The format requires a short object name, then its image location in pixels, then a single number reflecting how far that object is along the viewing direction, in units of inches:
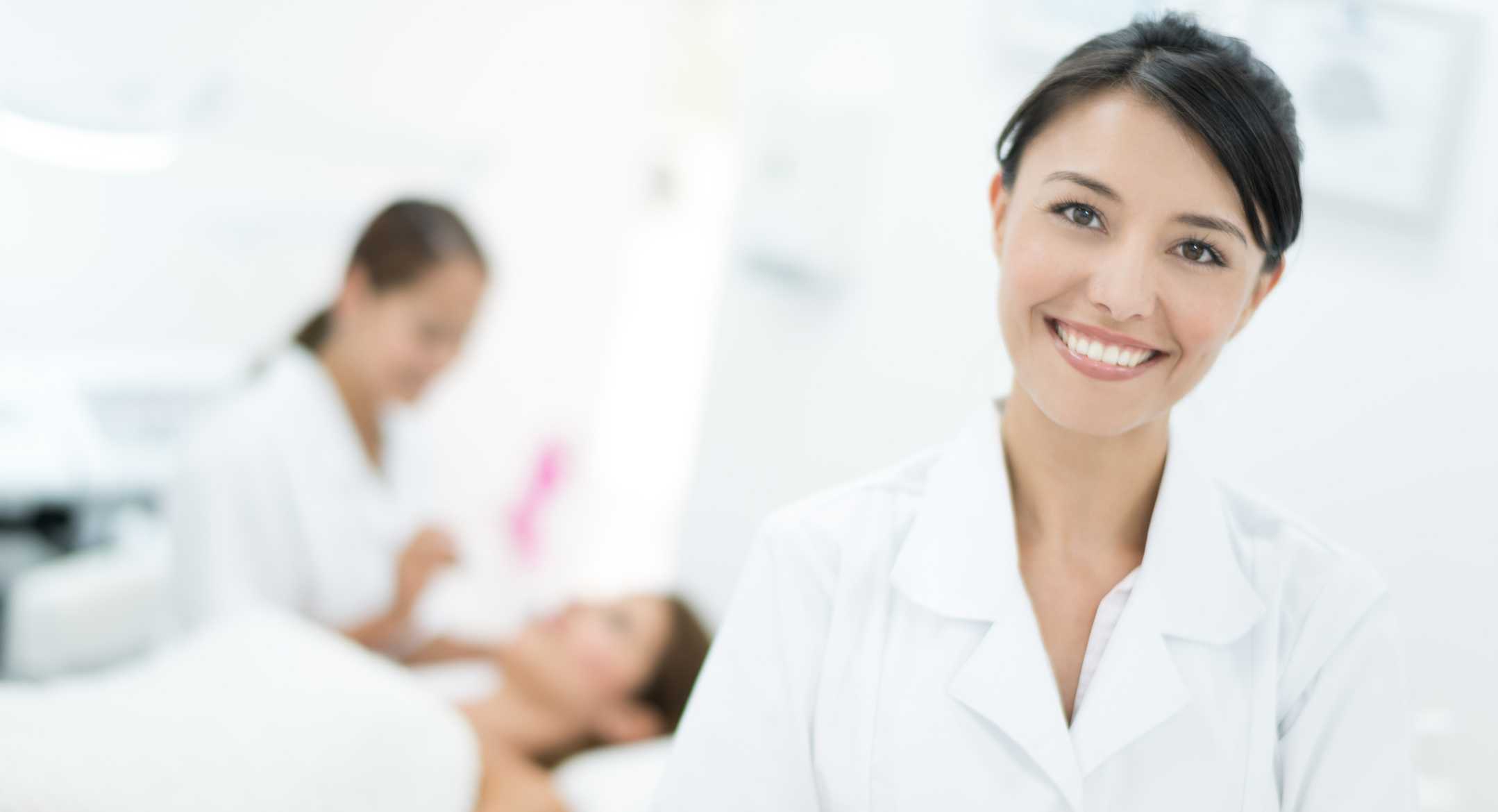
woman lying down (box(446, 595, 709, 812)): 76.9
